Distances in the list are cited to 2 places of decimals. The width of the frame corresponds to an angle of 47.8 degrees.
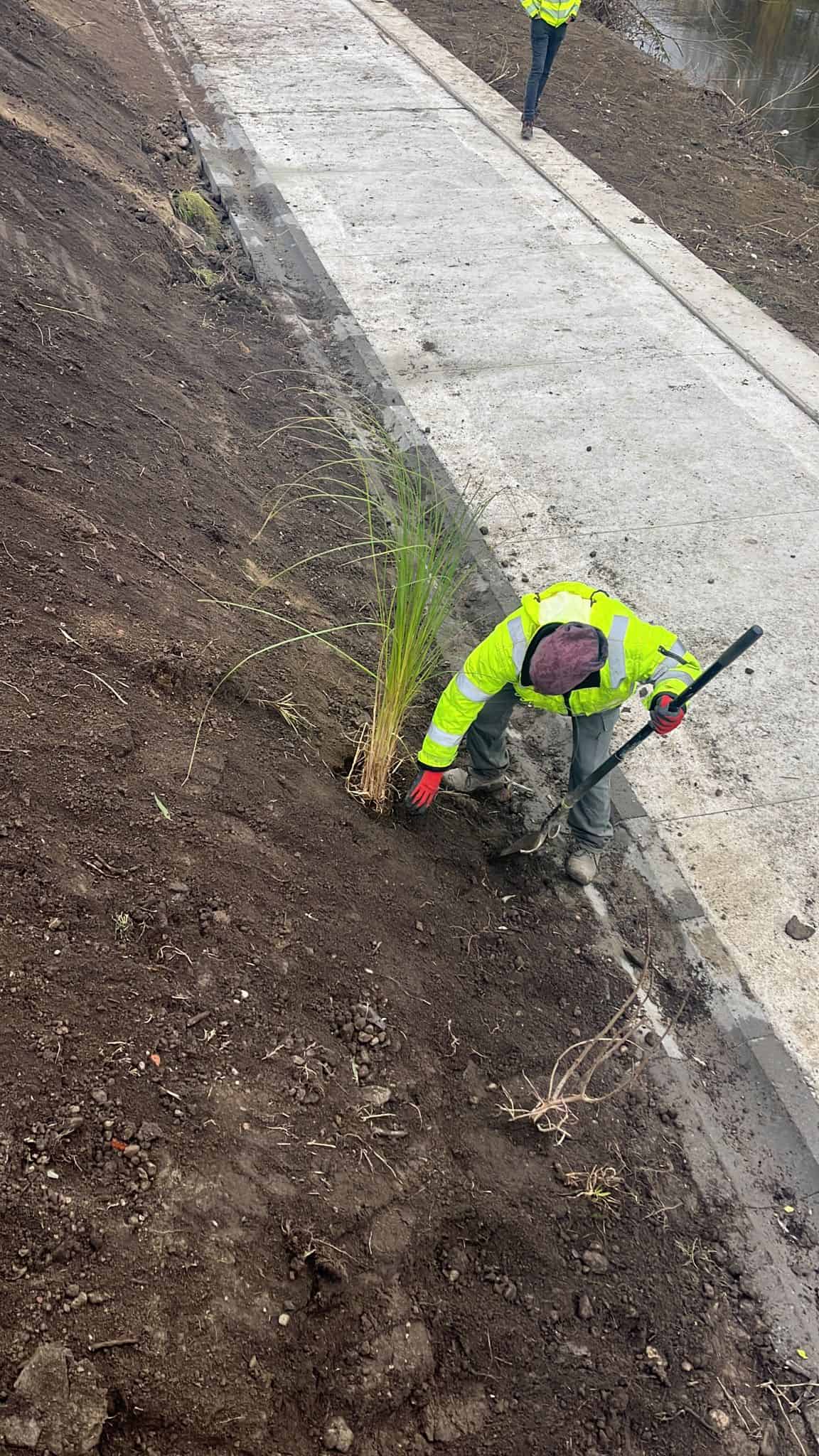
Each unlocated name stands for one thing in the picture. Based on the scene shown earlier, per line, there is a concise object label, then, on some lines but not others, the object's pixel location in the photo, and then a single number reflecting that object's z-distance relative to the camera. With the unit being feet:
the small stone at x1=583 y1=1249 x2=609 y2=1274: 7.97
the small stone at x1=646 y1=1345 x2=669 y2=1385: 7.51
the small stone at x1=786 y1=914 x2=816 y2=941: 11.04
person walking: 26.99
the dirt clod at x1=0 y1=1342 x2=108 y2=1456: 5.27
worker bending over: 9.49
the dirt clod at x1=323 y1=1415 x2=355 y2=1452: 6.18
